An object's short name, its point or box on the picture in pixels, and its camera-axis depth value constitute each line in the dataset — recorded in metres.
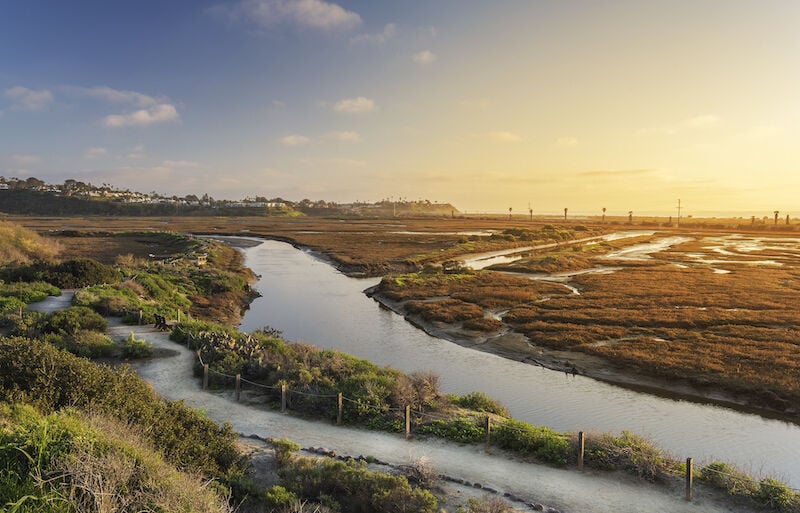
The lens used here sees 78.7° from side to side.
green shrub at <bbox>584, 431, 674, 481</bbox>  13.07
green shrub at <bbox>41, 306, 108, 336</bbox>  23.86
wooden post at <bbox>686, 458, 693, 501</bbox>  12.04
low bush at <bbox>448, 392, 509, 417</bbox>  18.58
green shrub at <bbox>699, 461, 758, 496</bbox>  12.15
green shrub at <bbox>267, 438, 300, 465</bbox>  12.91
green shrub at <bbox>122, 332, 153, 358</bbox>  22.30
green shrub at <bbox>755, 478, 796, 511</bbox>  11.45
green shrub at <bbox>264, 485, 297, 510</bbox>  10.53
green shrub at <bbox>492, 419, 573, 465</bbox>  14.00
